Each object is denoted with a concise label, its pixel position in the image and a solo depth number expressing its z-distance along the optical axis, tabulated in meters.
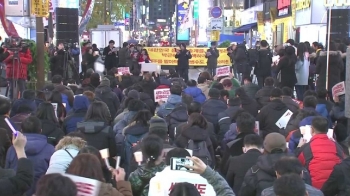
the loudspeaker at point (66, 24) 26.06
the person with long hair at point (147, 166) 5.90
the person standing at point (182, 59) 27.02
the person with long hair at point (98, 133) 8.25
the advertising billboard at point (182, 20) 63.52
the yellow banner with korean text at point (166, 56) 35.09
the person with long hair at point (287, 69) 16.88
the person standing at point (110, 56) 25.78
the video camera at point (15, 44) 17.02
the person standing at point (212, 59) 29.92
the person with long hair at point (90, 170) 4.79
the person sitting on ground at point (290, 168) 5.38
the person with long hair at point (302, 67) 17.42
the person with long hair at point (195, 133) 8.30
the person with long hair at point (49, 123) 8.63
